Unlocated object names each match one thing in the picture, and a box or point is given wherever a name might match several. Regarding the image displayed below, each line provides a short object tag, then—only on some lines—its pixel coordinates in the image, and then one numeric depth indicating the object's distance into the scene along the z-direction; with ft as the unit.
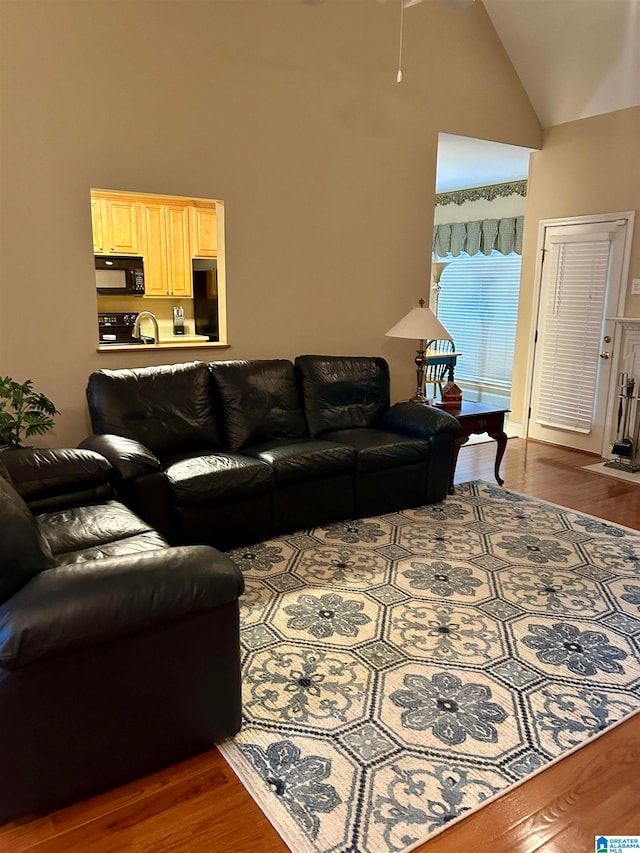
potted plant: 10.56
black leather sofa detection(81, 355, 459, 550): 10.55
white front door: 17.56
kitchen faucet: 19.32
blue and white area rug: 5.98
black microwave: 19.79
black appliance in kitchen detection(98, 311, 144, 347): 19.84
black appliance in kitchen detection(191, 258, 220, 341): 20.89
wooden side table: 14.40
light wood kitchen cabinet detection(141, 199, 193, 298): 20.24
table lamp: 14.80
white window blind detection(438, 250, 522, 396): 25.57
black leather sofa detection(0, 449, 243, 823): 5.35
